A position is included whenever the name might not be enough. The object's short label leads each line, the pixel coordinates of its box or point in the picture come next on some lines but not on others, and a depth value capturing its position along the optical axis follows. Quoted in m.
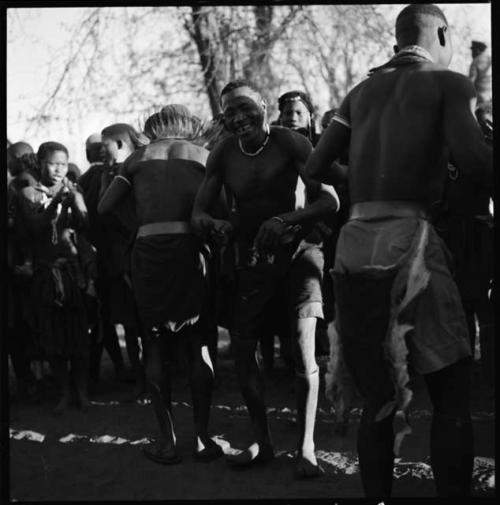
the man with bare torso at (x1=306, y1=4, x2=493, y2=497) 3.20
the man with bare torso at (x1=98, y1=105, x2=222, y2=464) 4.75
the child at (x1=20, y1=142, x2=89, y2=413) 6.06
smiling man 4.40
